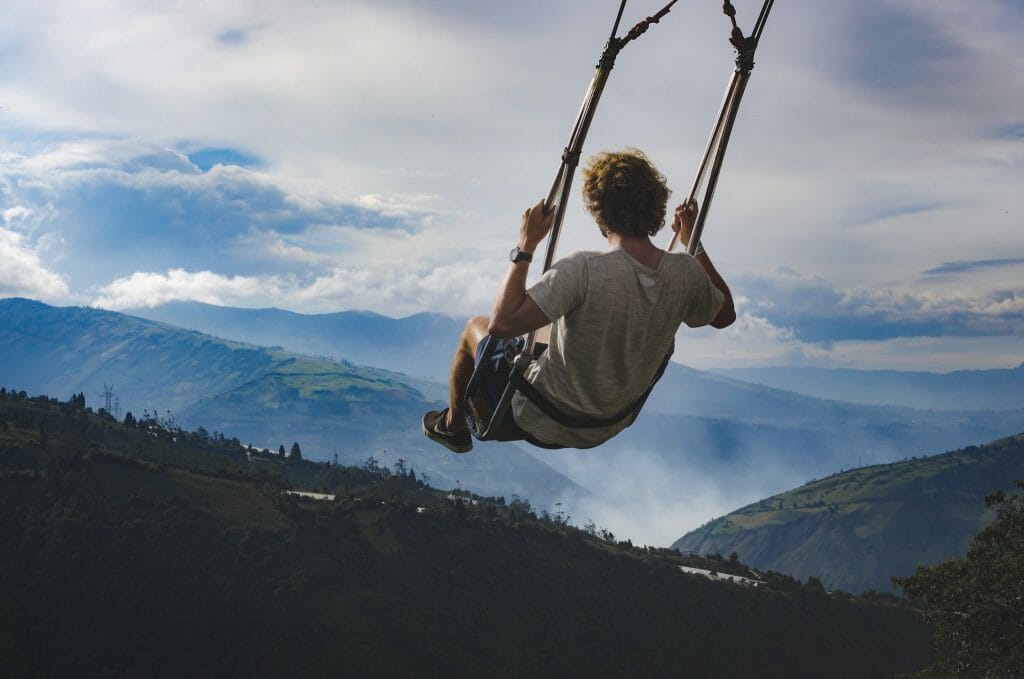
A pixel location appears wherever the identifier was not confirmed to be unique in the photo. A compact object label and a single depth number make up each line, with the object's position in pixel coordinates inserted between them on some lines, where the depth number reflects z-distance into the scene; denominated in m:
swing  4.50
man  4.29
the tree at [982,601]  25.34
